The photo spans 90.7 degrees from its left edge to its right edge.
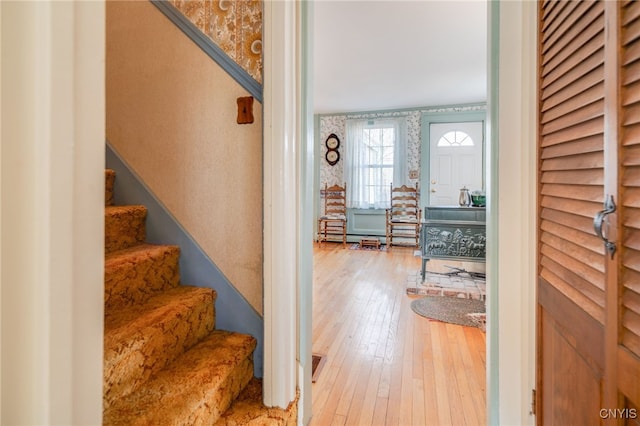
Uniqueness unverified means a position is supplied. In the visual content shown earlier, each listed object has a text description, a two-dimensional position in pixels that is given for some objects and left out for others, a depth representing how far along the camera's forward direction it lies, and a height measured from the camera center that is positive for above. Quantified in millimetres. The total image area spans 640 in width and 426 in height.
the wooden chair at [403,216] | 5785 -236
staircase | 903 -500
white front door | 5598 +783
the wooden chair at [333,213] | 6211 -199
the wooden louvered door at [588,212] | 583 -22
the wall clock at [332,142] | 6363 +1236
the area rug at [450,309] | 2502 -911
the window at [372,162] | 5996 +795
